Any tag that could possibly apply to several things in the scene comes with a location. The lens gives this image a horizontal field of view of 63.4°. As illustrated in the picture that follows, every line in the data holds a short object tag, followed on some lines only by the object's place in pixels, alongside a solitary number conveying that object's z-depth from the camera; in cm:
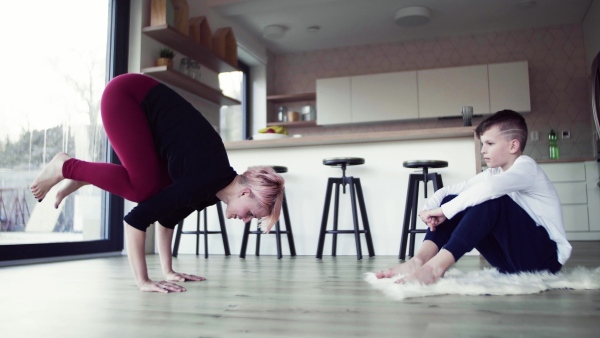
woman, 162
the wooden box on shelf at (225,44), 477
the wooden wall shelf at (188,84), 390
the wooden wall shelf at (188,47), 392
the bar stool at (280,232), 348
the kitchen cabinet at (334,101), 605
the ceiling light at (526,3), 497
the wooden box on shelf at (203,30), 441
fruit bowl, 376
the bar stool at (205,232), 360
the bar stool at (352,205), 327
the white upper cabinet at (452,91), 559
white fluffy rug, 153
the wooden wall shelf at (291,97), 633
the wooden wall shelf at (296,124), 626
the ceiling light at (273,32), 562
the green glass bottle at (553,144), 545
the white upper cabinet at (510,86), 546
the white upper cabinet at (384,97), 582
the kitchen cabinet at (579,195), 481
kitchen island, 341
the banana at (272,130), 396
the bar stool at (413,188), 313
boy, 160
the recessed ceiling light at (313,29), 574
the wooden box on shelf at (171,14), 394
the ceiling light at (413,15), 512
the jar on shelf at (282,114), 645
